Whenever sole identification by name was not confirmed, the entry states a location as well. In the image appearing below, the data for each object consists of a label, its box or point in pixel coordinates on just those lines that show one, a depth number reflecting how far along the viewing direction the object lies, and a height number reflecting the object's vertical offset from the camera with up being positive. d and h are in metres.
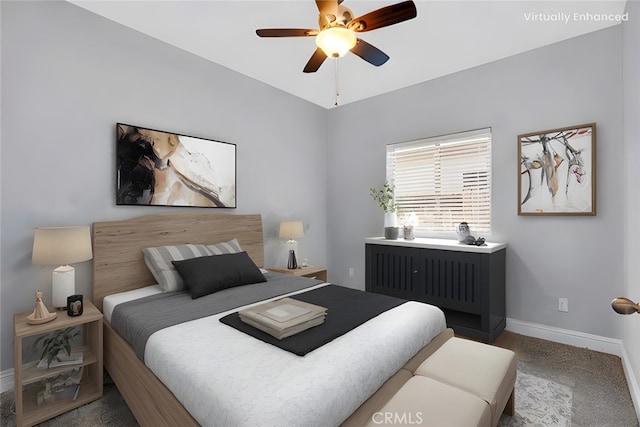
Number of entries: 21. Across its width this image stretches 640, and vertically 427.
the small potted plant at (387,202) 3.72 +0.13
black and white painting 2.51 +0.40
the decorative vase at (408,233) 3.39 -0.24
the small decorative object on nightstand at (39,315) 1.78 -0.63
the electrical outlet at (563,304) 2.67 -0.83
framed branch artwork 2.55 +0.37
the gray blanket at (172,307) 1.70 -0.64
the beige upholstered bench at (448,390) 1.14 -0.79
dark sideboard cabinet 2.70 -0.68
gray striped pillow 2.35 -0.39
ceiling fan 1.65 +1.11
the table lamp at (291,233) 3.54 -0.25
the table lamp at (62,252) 1.88 -0.26
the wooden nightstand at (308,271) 3.43 -0.70
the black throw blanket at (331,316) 1.44 -0.62
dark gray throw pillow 2.27 -0.50
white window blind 3.19 +0.39
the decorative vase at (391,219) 3.75 -0.09
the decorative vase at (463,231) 3.01 -0.19
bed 1.05 -0.67
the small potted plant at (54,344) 1.96 -0.90
